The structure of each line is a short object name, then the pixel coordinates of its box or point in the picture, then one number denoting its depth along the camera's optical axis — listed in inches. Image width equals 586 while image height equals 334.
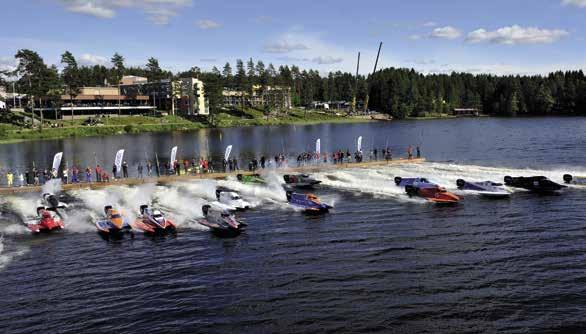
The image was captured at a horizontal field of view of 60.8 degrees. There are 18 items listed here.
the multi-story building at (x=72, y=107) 6974.9
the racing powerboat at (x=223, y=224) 1545.3
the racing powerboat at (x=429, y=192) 1913.1
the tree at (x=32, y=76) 6190.9
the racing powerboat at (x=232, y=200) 1893.5
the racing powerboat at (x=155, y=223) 1576.0
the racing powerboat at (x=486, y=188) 1978.3
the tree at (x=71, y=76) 6934.1
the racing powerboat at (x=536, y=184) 2049.7
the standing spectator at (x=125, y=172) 2605.8
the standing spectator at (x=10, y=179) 2444.0
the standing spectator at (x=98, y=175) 2484.5
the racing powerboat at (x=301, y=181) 2379.4
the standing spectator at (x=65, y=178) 2486.5
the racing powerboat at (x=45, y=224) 1632.6
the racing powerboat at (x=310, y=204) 1807.3
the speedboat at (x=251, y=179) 2421.5
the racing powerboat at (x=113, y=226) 1576.0
